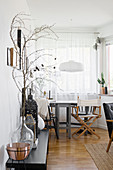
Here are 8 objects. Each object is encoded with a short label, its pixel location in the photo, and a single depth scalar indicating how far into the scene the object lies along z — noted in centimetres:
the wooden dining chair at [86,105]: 521
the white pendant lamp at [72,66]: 546
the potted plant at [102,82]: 626
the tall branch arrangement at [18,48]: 294
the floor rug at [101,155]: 350
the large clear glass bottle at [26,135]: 254
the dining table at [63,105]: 528
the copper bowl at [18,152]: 211
